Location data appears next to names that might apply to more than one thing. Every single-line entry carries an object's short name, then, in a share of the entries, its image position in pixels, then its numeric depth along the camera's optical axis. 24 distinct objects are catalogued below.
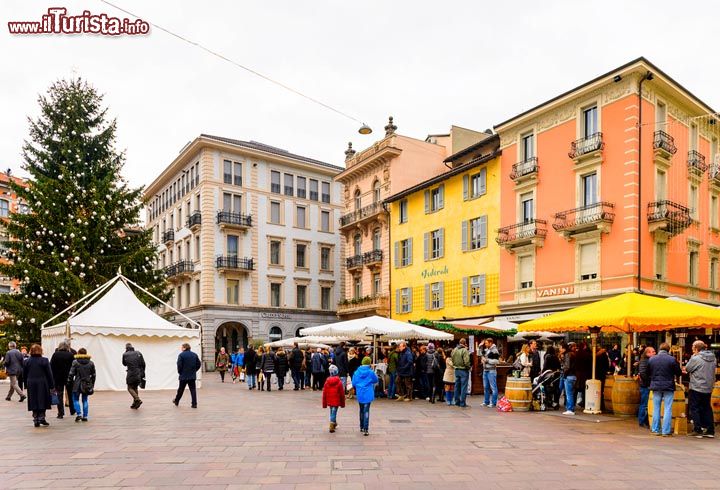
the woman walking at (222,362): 29.72
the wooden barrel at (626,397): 14.17
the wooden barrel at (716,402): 12.77
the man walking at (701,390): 11.09
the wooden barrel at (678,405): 11.78
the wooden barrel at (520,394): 15.47
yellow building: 32.47
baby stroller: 15.63
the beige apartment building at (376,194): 40.47
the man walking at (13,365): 17.36
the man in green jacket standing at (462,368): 16.45
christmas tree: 24.80
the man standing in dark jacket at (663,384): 11.38
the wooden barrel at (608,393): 14.90
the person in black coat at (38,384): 12.01
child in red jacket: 11.11
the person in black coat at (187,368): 15.49
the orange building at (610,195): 25.56
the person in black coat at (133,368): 14.91
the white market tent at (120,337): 20.86
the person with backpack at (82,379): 12.73
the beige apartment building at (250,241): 48.00
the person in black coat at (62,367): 13.59
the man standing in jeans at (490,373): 16.16
